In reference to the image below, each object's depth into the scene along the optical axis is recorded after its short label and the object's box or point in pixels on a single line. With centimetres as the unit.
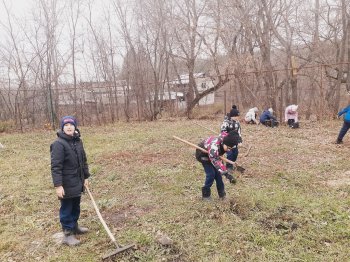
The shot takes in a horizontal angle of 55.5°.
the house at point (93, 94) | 1717
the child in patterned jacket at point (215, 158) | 462
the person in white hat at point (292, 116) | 1248
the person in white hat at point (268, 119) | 1309
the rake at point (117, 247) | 368
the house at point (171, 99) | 1784
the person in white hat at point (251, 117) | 1377
